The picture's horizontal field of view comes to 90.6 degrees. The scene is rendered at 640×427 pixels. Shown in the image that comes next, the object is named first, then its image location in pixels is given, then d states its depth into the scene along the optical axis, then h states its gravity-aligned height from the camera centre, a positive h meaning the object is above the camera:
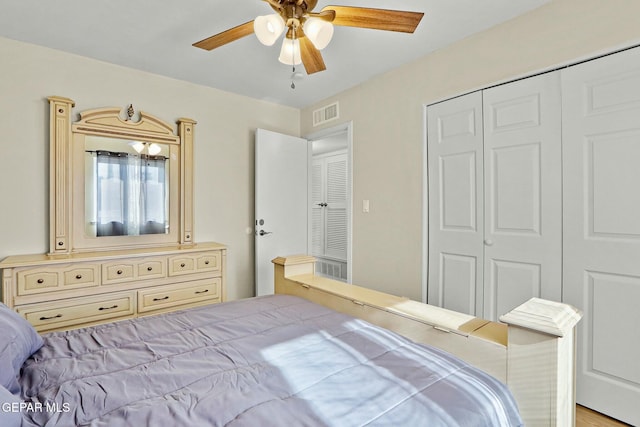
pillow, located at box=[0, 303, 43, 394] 0.92 -0.44
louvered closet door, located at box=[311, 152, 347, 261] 5.13 +0.12
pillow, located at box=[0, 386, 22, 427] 0.68 -0.44
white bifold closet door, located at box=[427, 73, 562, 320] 2.02 +0.11
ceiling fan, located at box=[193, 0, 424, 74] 1.53 +0.96
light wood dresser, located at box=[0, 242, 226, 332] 2.19 -0.55
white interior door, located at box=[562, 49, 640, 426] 1.72 -0.07
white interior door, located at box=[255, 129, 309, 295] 3.53 +0.16
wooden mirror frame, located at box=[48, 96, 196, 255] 2.52 +0.37
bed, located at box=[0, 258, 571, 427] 0.84 -0.53
